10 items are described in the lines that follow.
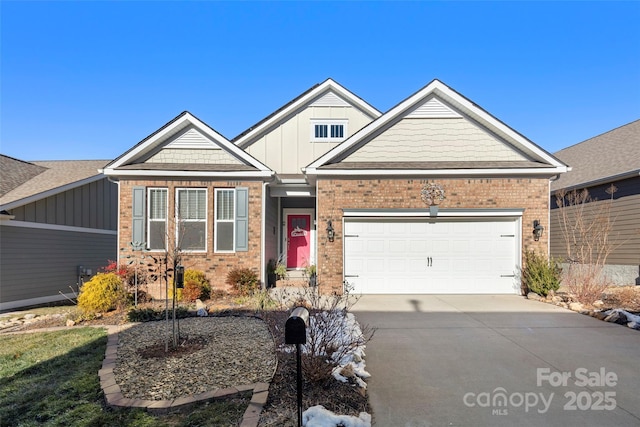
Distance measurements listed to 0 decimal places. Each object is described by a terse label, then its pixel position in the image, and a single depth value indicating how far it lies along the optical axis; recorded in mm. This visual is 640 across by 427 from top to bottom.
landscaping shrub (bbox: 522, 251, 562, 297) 9250
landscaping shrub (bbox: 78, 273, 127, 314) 8070
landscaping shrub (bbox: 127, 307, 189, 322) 7219
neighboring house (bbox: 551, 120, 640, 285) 12016
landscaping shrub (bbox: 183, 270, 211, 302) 9312
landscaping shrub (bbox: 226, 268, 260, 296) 9984
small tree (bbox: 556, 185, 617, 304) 8430
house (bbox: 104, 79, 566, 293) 10000
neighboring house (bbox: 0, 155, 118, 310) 10141
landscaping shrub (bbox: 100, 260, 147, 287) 9442
